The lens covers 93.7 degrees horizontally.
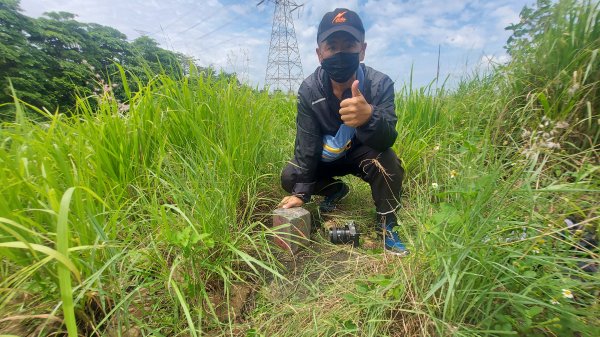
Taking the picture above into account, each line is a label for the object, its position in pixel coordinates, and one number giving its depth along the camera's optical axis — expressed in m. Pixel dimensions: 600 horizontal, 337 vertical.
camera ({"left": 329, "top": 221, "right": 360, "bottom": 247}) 1.55
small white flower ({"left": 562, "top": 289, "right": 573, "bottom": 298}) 0.73
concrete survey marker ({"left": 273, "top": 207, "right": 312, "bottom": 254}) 1.43
